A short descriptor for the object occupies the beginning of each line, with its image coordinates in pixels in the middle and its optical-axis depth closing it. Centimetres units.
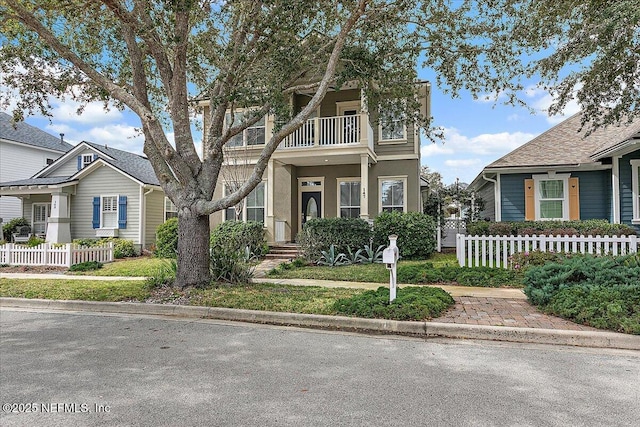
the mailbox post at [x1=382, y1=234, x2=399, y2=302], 600
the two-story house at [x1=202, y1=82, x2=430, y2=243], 1444
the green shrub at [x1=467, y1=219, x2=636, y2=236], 1153
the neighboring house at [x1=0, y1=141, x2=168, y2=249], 1786
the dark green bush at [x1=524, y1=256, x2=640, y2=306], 615
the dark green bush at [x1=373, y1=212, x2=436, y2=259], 1264
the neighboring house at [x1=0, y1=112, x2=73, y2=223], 2347
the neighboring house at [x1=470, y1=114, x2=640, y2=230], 1250
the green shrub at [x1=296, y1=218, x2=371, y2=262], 1266
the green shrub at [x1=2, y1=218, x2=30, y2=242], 2023
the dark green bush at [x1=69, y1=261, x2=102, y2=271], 1226
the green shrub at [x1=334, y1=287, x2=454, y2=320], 575
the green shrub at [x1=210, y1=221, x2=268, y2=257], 1371
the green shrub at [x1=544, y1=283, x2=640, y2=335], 505
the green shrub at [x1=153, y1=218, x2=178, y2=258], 1490
